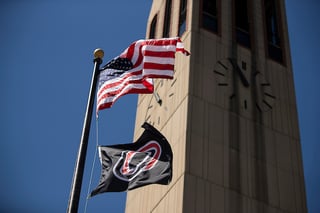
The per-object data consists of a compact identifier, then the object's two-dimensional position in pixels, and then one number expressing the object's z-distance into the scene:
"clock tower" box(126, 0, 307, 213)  27.86
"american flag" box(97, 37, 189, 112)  20.03
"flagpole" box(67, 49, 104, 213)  14.94
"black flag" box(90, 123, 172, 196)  18.16
